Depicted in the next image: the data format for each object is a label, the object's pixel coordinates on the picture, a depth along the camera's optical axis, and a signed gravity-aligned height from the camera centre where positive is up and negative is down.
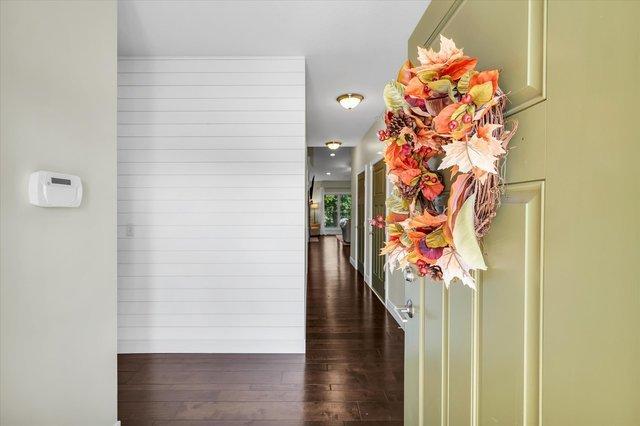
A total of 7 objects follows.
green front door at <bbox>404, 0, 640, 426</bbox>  0.45 -0.05
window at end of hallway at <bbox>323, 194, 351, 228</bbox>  15.26 +0.08
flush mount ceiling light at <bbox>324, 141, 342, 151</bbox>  5.96 +1.25
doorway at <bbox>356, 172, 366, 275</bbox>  5.83 -0.28
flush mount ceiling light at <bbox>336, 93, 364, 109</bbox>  3.54 +1.26
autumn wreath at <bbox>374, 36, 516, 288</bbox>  0.65 +0.12
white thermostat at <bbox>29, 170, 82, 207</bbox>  1.07 +0.07
